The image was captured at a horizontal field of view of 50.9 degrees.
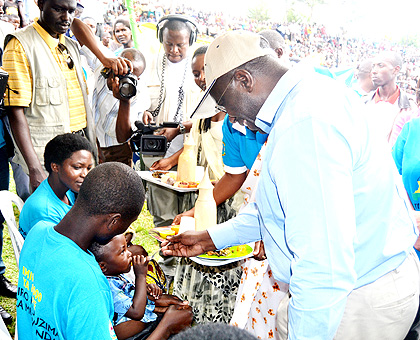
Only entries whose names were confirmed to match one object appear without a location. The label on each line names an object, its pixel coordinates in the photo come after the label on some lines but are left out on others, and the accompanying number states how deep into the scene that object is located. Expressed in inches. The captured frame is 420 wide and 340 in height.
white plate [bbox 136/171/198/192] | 102.9
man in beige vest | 102.6
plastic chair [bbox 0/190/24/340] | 76.4
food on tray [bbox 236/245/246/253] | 78.0
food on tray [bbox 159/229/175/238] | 79.3
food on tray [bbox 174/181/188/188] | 105.4
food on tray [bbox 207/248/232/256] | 75.7
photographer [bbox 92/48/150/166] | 140.3
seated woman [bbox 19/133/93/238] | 81.4
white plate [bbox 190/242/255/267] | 73.4
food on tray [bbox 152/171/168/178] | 114.4
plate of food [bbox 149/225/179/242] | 78.8
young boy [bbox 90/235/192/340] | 73.2
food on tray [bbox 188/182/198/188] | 105.9
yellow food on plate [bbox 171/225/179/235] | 82.5
